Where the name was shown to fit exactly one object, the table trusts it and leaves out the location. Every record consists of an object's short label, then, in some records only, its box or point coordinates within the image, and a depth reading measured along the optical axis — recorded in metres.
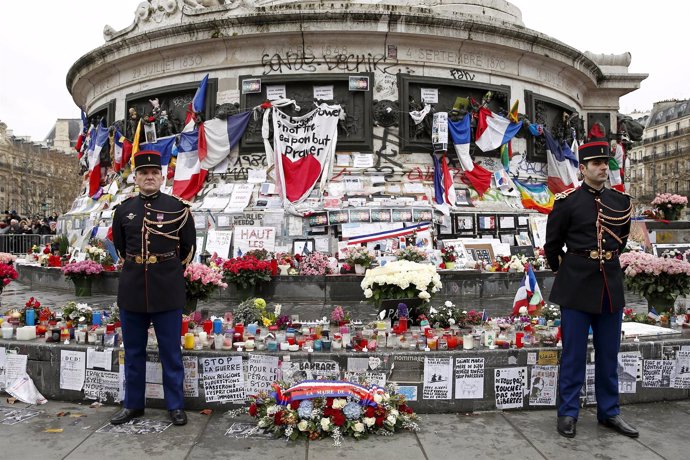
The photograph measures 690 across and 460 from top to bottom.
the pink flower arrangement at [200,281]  7.21
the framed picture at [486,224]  13.72
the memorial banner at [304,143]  13.58
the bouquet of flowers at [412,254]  10.86
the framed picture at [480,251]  12.62
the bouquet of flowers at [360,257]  11.11
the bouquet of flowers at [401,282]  6.70
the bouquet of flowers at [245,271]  10.41
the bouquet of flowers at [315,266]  11.11
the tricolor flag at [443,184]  13.82
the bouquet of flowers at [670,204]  16.81
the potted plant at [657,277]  7.14
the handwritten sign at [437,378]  5.57
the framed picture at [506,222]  13.88
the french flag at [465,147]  14.27
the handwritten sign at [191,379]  5.69
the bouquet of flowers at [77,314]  6.68
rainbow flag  15.04
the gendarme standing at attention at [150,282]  5.39
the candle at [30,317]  6.69
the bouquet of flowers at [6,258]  7.98
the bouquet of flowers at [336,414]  4.93
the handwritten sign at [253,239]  12.90
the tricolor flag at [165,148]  14.88
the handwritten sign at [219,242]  12.91
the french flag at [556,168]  16.09
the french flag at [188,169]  14.31
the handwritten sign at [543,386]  5.71
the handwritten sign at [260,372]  5.66
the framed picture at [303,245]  12.82
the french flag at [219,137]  14.06
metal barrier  21.27
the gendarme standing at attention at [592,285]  5.17
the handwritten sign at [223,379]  5.65
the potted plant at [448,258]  11.84
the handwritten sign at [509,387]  5.65
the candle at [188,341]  5.93
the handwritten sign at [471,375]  5.62
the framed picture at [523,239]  13.88
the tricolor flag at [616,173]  19.25
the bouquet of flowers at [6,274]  7.77
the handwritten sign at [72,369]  5.94
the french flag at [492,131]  14.56
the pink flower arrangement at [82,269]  11.72
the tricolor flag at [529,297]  7.45
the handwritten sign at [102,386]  5.86
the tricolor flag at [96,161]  17.34
